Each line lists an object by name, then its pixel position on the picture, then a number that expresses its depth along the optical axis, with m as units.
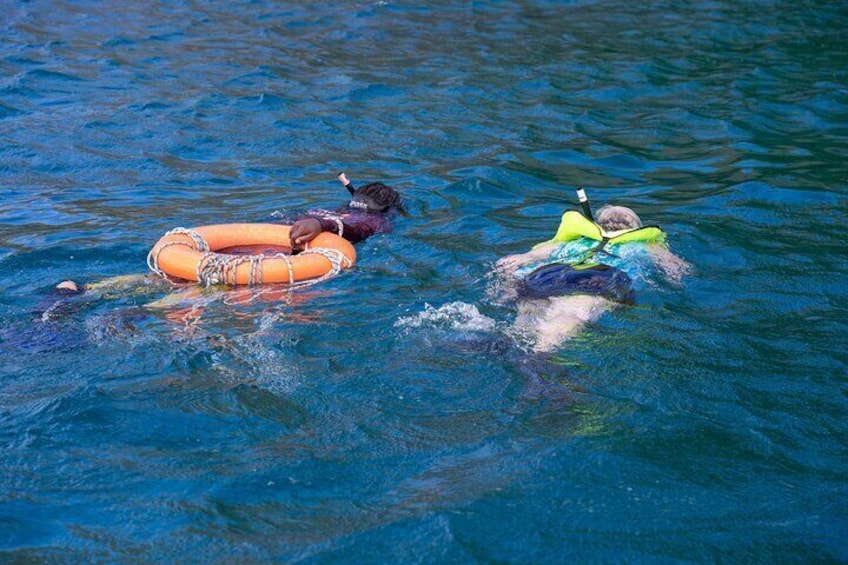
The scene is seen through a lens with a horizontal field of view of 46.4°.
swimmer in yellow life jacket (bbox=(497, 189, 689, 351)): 5.63
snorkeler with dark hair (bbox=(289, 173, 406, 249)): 6.71
